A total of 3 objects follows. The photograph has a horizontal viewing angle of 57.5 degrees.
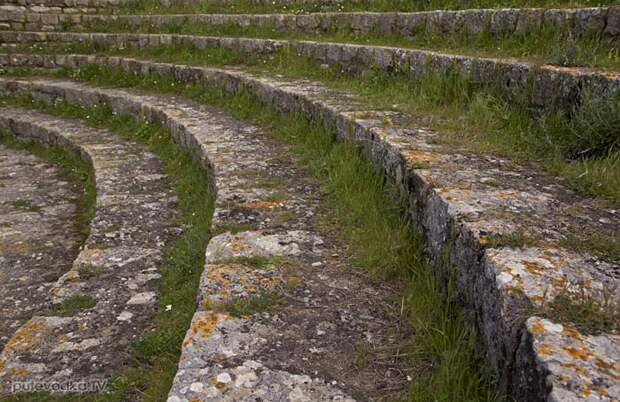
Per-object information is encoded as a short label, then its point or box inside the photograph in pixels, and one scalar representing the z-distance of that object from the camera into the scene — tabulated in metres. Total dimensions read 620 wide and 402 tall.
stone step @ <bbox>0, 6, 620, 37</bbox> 4.47
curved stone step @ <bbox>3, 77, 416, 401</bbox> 1.99
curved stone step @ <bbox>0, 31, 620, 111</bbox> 3.48
